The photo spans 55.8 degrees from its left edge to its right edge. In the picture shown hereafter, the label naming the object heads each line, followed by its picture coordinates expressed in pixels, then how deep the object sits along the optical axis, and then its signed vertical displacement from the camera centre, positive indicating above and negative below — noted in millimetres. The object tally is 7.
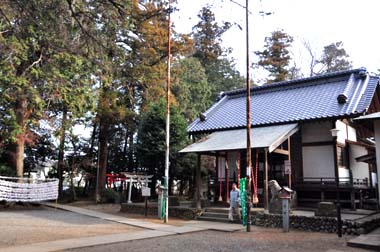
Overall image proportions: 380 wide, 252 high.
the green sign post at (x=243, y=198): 13830 -670
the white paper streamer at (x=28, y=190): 18953 -642
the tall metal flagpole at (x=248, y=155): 12773 +925
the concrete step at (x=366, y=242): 9258 -1596
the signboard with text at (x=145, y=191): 17055 -549
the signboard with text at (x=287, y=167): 15875 +625
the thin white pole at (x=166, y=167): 14859 +519
